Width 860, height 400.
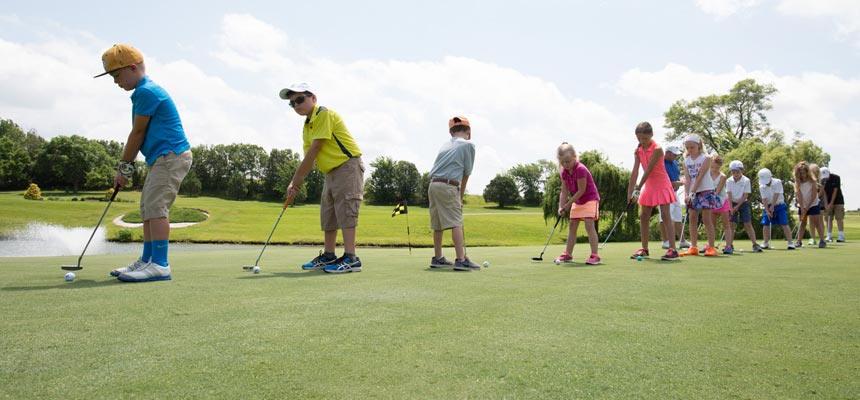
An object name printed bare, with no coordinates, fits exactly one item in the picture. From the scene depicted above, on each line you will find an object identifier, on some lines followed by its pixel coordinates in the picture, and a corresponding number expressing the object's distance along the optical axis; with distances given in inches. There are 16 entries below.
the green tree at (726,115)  2134.6
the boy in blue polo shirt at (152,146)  215.8
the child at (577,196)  315.3
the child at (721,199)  426.0
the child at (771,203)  518.0
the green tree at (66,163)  2792.8
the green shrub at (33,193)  1932.8
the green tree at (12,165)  2652.6
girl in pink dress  335.6
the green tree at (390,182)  4077.3
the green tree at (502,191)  4035.4
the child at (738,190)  487.9
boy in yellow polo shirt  252.7
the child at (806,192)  524.1
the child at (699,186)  374.9
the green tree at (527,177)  4832.7
